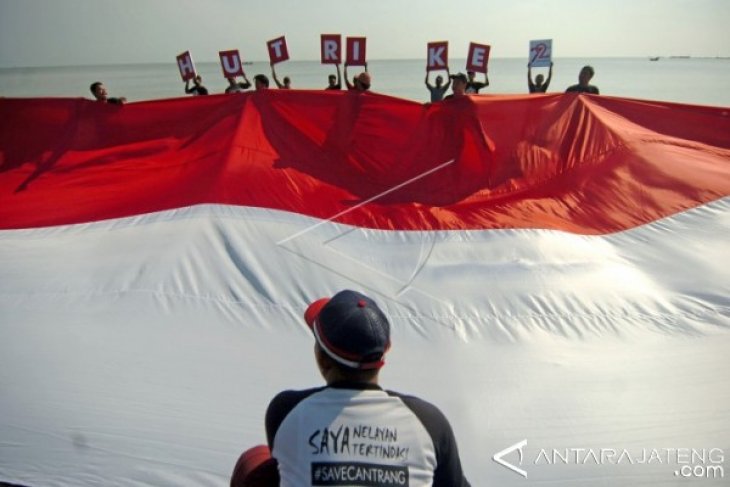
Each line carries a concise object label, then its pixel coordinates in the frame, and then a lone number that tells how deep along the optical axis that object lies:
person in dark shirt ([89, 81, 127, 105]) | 5.15
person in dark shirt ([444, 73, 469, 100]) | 4.01
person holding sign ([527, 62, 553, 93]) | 6.18
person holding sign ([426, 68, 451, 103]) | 6.64
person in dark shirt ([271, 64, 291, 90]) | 7.55
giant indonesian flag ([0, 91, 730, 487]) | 1.89
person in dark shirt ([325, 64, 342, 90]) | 6.10
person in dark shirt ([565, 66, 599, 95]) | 5.05
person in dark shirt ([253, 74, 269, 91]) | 5.26
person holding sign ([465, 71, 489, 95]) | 6.35
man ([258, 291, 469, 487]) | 0.95
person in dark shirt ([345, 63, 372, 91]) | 4.42
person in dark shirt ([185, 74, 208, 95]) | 6.06
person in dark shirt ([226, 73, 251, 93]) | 6.25
